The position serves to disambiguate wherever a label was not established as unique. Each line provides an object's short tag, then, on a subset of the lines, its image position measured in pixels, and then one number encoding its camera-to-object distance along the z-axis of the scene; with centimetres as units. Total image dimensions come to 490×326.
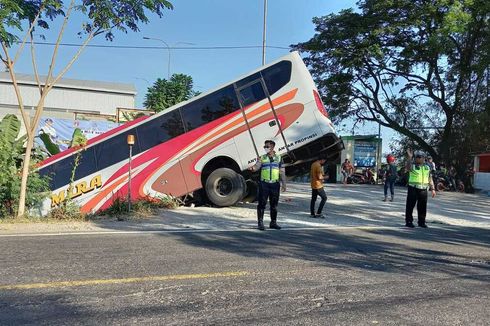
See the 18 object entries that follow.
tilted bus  1331
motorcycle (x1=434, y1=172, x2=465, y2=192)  2620
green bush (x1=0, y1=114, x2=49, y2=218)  1156
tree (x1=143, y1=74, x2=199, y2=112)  2839
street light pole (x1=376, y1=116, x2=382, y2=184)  3232
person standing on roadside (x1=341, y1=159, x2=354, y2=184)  3028
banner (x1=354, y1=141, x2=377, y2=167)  3306
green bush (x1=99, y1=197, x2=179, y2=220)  1221
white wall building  5200
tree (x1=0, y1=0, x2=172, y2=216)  1104
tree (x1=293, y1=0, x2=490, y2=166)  2420
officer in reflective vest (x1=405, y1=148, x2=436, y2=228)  1140
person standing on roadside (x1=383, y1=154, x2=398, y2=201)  1711
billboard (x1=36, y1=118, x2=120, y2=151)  2228
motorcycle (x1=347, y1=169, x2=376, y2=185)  3116
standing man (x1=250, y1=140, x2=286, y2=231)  1016
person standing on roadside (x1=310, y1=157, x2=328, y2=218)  1254
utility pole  2860
